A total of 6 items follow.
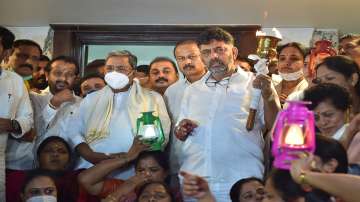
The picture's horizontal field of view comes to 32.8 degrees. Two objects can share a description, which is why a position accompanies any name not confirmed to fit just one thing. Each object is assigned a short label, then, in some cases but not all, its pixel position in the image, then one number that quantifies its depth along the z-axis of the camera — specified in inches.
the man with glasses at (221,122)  130.4
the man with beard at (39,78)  179.0
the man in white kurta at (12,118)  142.4
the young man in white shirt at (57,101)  155.5
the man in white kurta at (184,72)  152.6
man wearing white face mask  141.8
